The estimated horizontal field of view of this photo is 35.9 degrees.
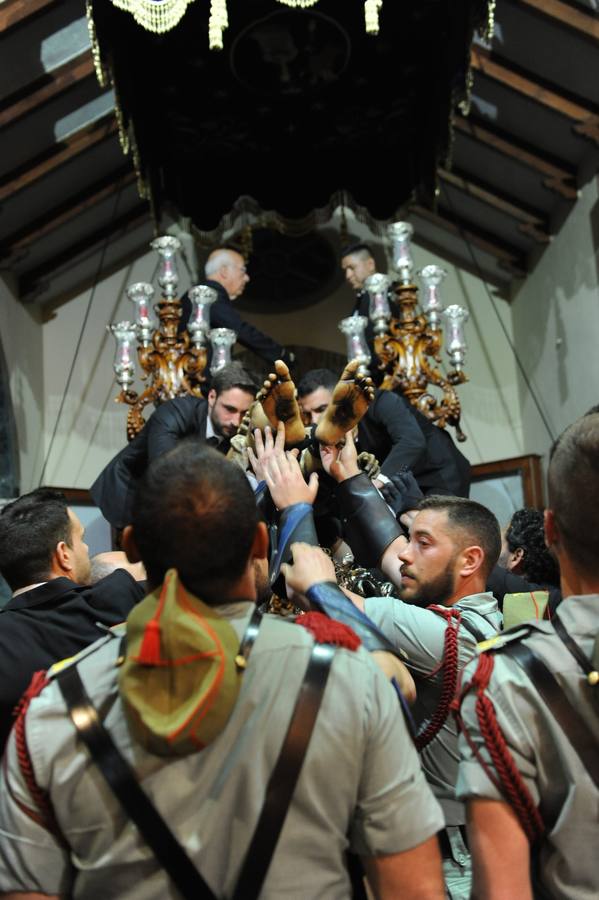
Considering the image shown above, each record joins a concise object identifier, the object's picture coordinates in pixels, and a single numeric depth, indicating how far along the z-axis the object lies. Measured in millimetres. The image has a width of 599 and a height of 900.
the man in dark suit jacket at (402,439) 3920
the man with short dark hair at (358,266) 6125
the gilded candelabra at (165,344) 5441
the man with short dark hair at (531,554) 3111
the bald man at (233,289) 5980
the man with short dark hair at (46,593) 1854
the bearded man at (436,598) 1909
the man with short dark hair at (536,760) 1214
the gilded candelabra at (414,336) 5469
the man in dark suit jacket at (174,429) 4164
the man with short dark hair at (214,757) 1151
